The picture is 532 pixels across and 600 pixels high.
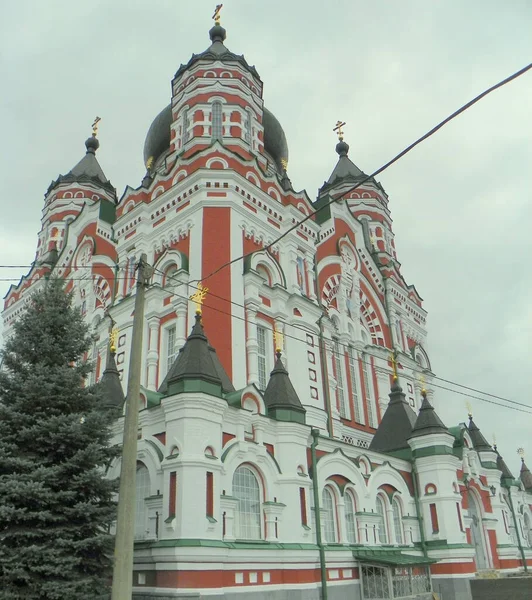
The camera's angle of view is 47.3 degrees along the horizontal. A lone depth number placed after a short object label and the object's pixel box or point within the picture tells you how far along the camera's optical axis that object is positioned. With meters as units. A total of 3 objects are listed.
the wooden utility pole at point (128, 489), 7.61
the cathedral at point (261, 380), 13.45
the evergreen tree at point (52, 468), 9.98
